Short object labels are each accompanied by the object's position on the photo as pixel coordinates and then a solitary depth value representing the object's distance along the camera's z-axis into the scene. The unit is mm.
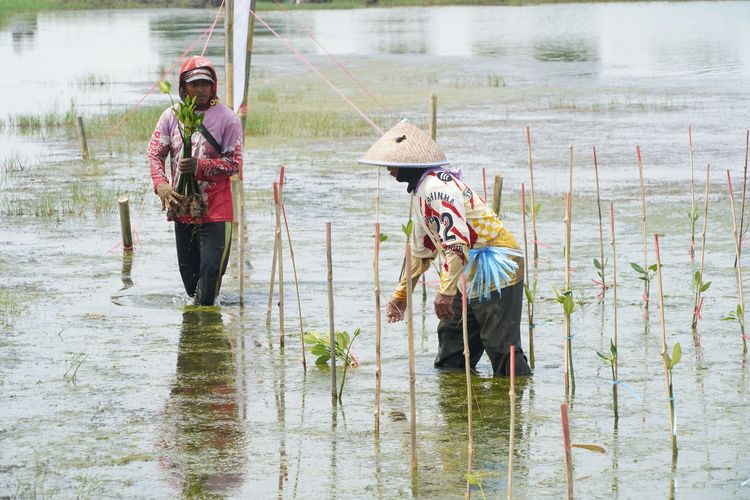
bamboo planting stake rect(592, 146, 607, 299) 14569
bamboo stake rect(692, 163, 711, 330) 14645
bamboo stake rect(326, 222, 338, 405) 11594
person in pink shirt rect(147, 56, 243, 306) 14992
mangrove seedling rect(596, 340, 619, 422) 11195
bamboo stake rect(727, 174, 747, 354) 13484
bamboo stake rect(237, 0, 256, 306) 16187
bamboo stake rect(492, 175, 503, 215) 17469
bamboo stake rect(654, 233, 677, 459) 10430
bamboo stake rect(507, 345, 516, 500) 8633
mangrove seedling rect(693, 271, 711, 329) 13883
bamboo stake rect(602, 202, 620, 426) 11383
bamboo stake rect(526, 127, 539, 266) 17641
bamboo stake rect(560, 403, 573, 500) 8180
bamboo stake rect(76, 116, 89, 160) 30766
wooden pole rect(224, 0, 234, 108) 18828
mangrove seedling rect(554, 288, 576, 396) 11300
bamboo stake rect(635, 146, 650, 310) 15509
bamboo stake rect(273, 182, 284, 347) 13633
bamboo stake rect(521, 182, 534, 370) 13193
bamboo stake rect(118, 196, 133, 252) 19453
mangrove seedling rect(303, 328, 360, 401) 13211
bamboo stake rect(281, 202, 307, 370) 13258
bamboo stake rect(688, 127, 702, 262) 18623
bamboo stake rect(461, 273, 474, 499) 8984
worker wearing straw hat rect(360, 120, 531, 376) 11641
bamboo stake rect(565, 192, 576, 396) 11404
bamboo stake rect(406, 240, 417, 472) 9977
